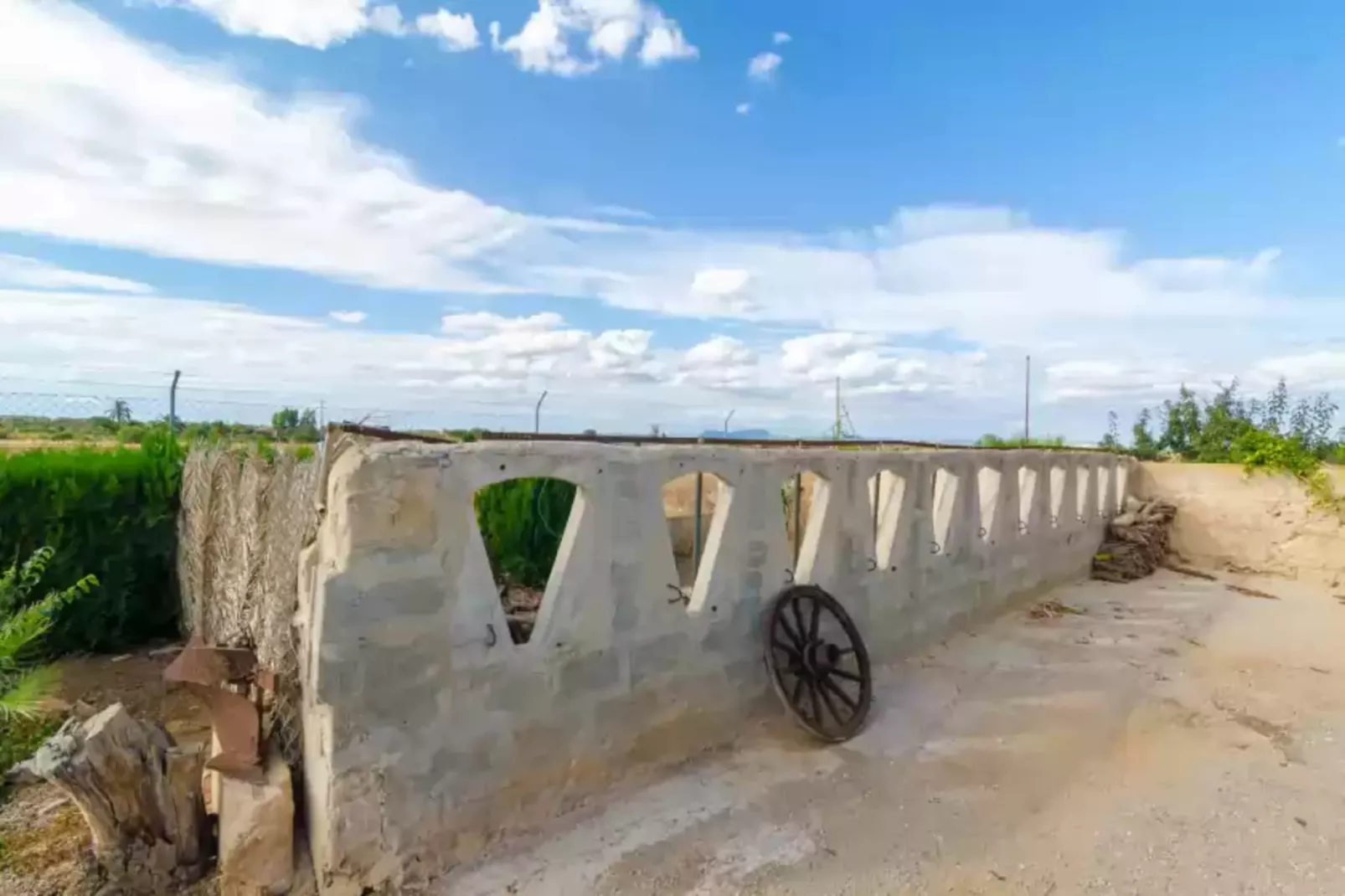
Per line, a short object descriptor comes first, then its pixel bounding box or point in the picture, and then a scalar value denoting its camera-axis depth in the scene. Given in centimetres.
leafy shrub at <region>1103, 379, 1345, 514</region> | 1190
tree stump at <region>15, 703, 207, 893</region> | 338
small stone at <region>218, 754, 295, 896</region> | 346
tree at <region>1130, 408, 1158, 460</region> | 1546
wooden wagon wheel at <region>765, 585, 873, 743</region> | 517
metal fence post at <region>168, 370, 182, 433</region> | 777
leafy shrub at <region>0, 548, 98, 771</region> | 409
